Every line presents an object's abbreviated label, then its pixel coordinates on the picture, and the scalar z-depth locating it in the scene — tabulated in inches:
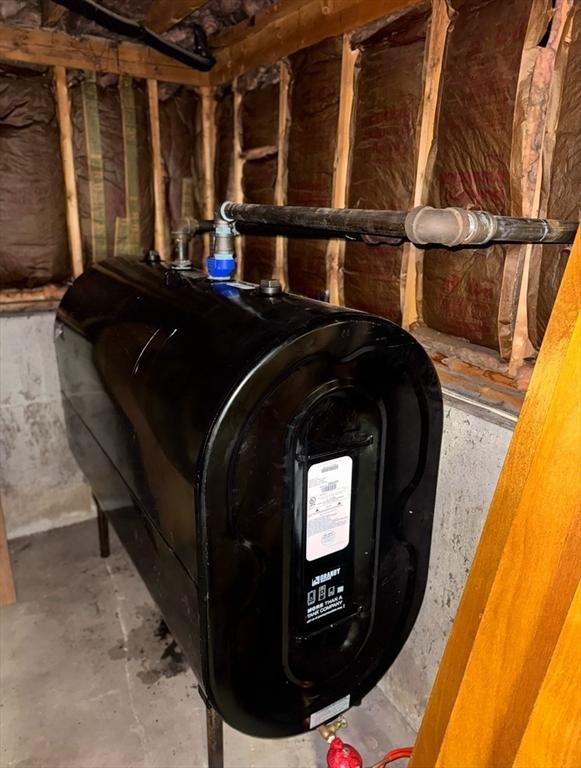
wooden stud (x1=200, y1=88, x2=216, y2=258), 114.7
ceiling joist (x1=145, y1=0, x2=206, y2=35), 84.0
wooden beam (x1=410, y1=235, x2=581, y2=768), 37.6
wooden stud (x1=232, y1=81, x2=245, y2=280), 104.7
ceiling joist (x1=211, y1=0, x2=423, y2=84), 73.4
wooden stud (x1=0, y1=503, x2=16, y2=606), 98.3
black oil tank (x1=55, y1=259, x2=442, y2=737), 48.3
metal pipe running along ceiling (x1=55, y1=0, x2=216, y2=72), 84.9
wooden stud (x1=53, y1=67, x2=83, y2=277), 102.6
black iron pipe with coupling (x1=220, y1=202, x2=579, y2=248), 46.1
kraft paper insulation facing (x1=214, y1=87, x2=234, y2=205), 109.1
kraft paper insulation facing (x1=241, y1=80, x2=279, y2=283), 96.7
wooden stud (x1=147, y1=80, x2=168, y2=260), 110.6
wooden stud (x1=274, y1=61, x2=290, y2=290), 90.8
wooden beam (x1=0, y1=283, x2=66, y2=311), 108.7
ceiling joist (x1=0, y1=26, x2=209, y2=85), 97.1
